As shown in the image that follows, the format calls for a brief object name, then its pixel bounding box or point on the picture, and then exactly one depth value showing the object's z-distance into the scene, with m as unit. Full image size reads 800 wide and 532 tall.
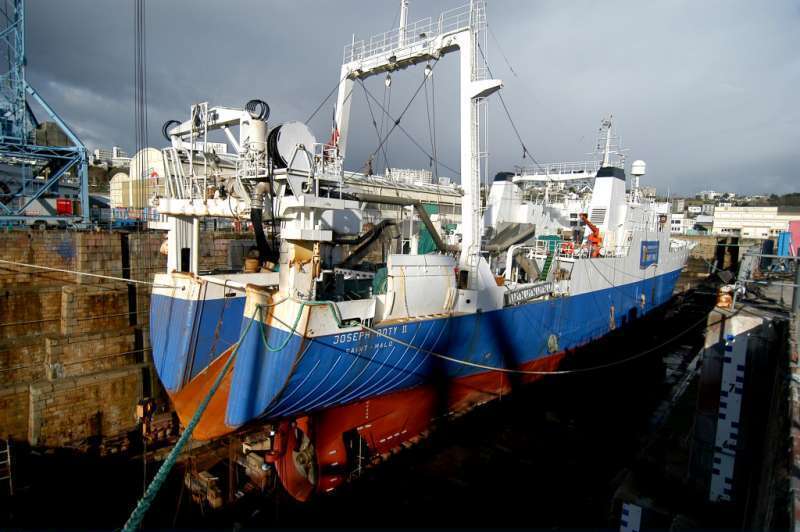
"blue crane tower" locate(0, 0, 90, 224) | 15.34
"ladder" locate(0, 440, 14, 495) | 9.38
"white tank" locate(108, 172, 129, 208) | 27.11
